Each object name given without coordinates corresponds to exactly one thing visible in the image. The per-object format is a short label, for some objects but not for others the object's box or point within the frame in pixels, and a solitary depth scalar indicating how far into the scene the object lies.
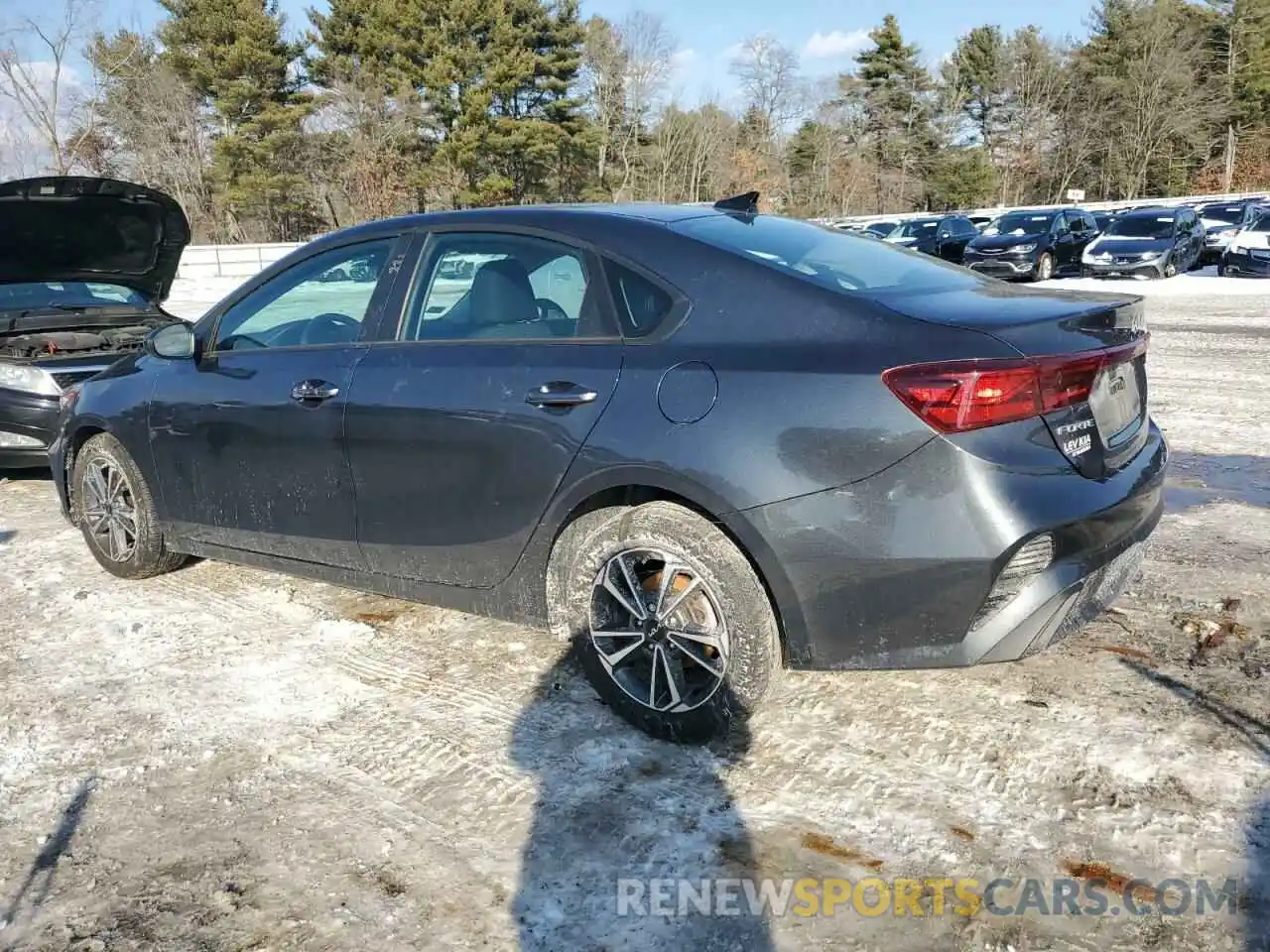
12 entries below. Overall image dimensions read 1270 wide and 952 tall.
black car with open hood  6.08
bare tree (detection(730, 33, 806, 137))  59.50
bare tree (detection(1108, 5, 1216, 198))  52.50
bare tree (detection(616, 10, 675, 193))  52.28
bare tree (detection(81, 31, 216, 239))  41.56
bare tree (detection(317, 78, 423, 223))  40.69
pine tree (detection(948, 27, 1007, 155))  59.28
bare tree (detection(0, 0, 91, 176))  31.83
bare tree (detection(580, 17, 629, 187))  51.44
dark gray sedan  2.50
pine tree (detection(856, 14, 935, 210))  59.03
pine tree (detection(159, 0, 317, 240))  43.75
